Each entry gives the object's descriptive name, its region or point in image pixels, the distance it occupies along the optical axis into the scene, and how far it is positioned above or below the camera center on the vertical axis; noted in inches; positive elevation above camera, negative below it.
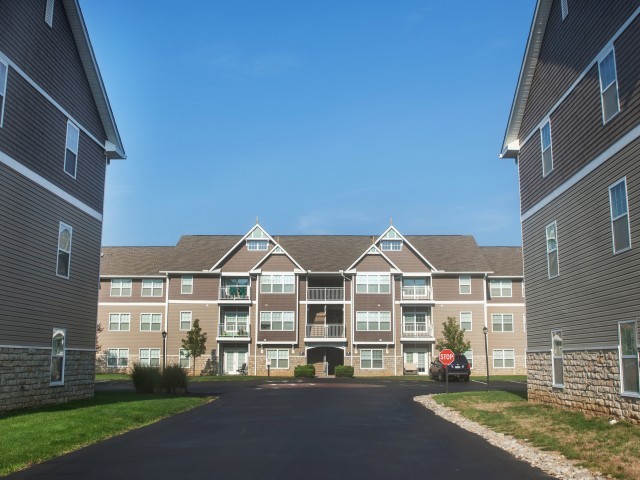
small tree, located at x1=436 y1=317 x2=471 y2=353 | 1961.1 +38.3
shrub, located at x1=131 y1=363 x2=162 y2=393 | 1091.3 -43.4
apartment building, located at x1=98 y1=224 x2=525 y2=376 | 2053.4 +143.9
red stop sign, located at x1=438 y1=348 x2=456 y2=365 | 1094.4 -7.5
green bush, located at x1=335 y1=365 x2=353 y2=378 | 1980.8 -54.6
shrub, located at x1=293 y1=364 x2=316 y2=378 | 1951.3 -56.6
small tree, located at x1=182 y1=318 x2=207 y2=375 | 2010.3 +29.3
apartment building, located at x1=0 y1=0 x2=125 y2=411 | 714.2 +184.7
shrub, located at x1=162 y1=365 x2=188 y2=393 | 1091.3 -44.7
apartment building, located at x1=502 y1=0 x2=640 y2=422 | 593.6 +159.1
